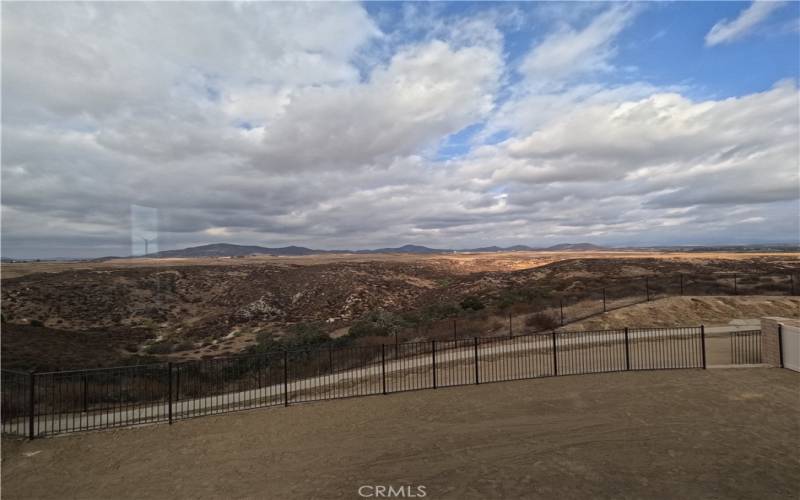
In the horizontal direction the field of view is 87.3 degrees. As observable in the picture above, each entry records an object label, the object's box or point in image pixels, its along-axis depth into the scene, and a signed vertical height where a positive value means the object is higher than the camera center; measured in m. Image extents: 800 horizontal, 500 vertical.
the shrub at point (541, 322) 23.88 -3.89
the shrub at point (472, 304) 33.19 -3.79
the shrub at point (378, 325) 26.65 -4.48
